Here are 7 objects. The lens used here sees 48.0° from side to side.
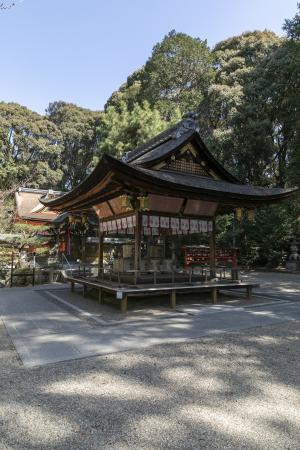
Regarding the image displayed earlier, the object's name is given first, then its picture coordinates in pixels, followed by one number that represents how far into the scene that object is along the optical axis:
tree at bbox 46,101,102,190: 41.66
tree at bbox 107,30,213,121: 30.75
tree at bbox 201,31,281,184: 25.75
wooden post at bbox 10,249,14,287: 14.70
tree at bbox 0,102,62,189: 37.59
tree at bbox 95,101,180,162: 24.34
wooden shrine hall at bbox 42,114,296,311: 9.27
